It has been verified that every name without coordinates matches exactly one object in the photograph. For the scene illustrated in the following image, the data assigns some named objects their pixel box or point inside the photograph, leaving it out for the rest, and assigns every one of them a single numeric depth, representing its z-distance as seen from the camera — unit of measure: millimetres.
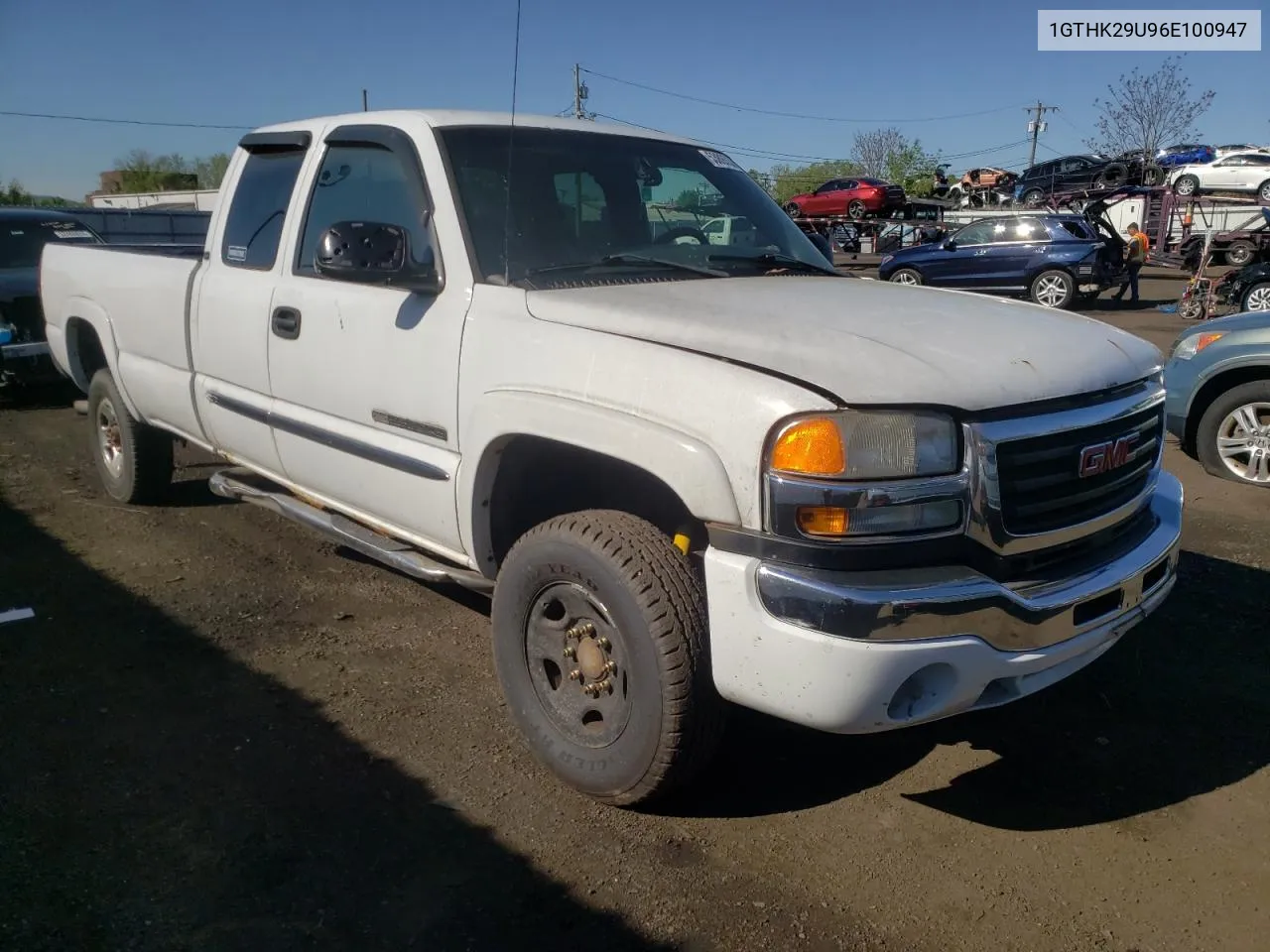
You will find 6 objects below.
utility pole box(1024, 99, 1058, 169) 65688
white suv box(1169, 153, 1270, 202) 28766
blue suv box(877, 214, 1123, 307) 18766
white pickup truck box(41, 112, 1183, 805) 2477
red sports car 32281
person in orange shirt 19438
